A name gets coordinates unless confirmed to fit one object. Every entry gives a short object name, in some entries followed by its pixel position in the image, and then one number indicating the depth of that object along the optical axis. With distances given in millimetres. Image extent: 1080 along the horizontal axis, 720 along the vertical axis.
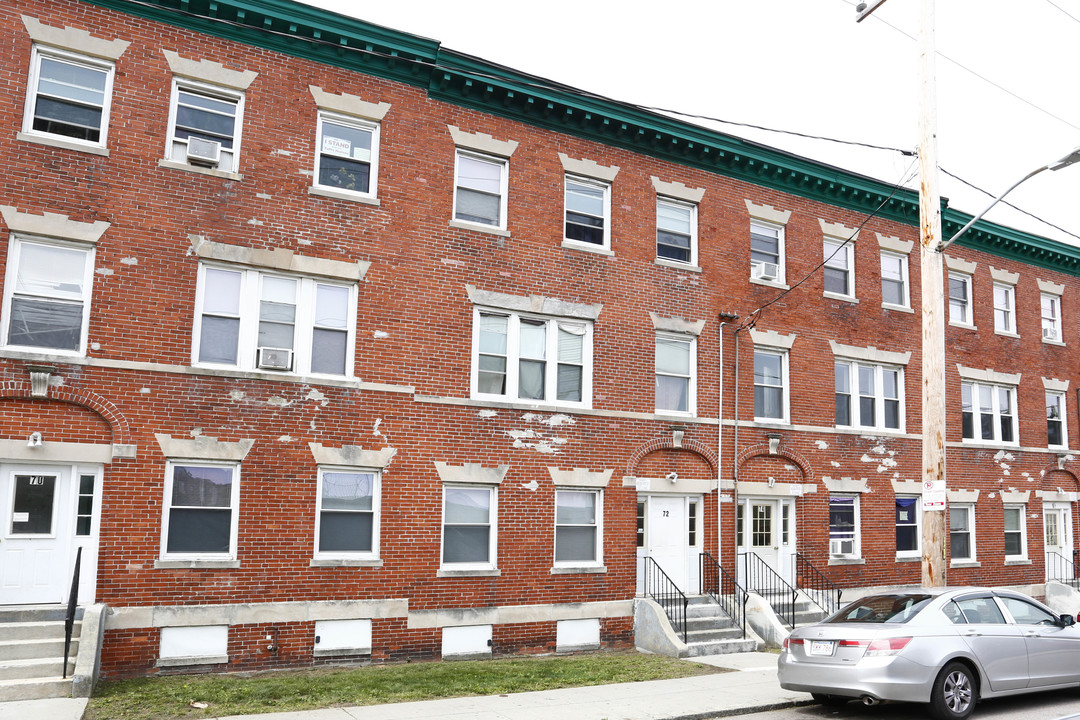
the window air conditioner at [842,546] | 19969
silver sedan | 9977
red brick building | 13117
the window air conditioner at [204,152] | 14070
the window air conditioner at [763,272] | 19734
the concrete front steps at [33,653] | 11078
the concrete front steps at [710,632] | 15586
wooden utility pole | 12790
